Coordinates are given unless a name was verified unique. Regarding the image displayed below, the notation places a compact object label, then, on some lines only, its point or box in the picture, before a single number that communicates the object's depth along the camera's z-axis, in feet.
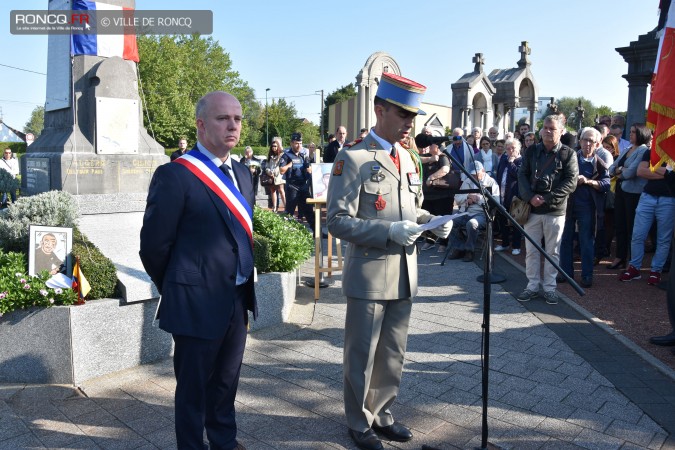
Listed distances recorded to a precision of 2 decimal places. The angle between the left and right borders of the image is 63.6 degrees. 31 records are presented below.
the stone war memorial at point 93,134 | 22.50
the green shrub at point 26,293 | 13.80
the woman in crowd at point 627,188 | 25.67
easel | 21.40
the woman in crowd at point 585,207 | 23.94
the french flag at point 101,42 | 22.85
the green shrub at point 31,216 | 16.38
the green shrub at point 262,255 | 18.39
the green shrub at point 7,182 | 35.14
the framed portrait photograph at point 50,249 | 14.85
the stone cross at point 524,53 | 78.64
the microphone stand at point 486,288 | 9.79
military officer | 10.41
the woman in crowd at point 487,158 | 37.09
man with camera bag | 21.35
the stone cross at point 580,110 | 85.66
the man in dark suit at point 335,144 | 36.35
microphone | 10.27
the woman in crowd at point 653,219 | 24.11
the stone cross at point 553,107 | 64.84
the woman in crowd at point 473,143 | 37.38
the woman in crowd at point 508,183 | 31.63
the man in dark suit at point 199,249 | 9.02
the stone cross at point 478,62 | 73.71
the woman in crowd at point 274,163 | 45.03
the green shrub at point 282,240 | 19.35
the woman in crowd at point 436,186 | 30.14
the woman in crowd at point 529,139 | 35.83
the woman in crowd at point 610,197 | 29.45
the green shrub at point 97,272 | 14.64
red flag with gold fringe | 16.39
